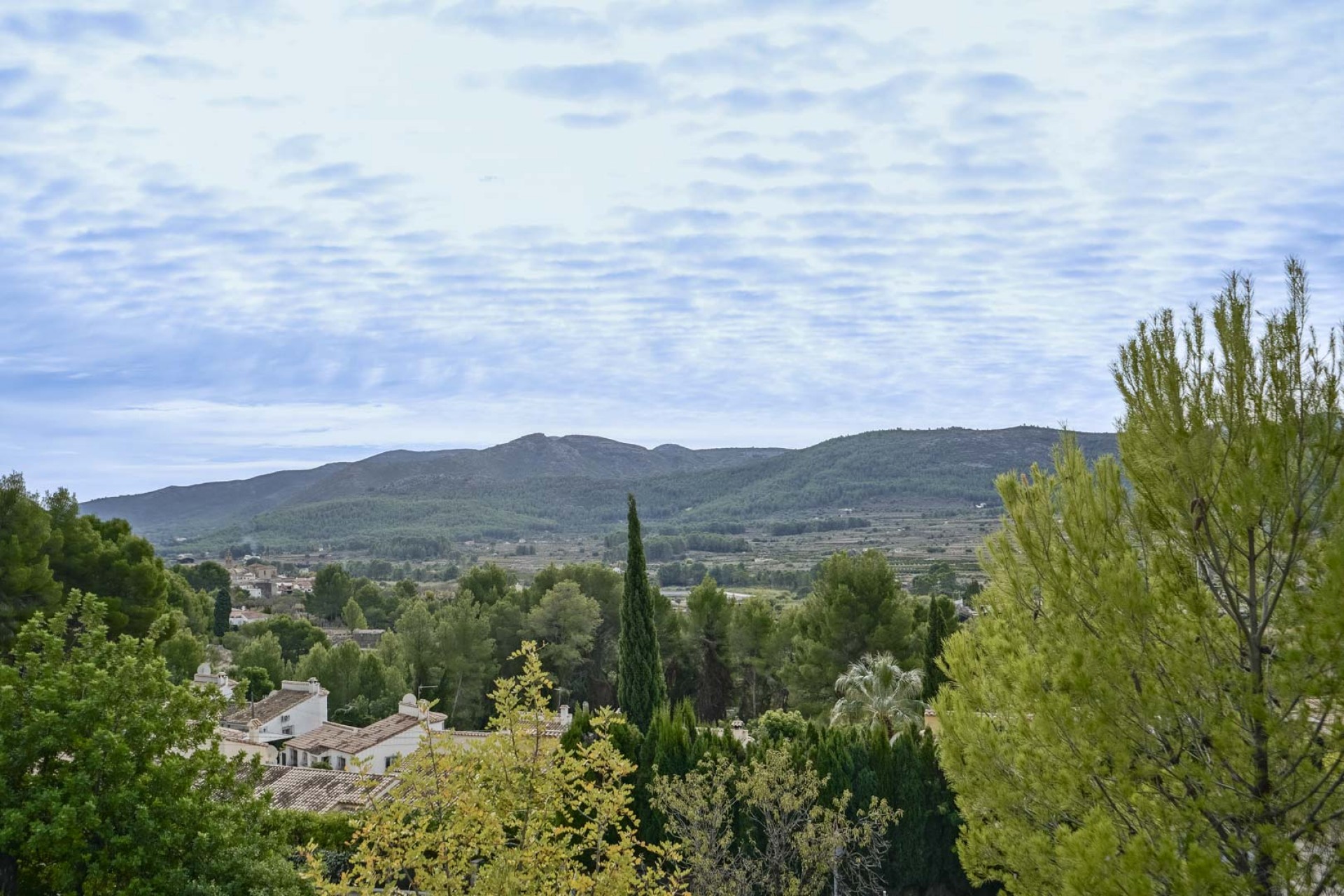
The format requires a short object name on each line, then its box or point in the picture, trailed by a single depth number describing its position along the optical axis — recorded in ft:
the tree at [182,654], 94.98
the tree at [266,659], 135.33
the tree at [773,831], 41.57
